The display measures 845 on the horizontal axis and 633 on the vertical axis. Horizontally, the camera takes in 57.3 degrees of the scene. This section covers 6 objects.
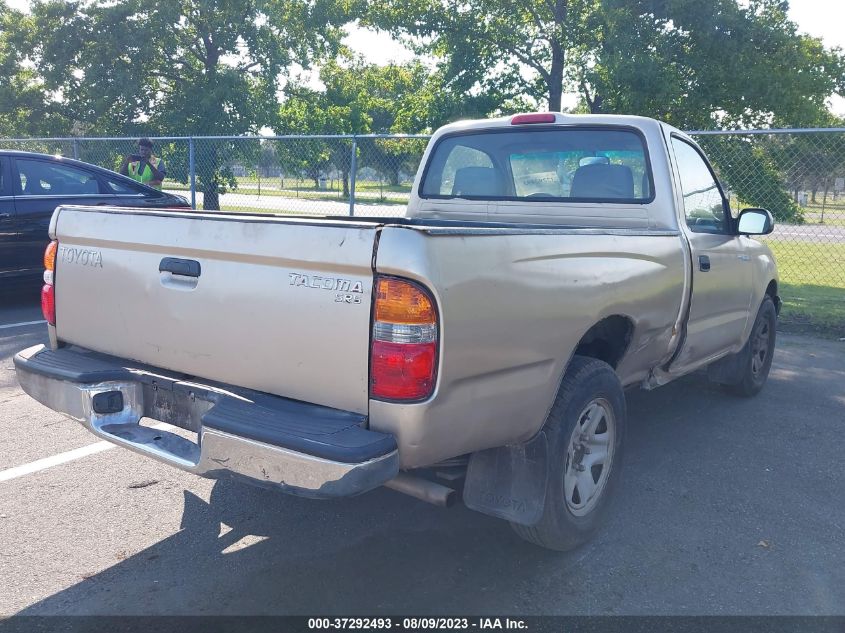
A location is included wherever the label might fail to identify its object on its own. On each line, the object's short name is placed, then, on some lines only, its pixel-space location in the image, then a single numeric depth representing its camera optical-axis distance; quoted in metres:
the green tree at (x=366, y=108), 12.74
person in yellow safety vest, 10.82
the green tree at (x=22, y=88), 21.70
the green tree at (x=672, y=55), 11.46
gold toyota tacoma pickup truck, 2.52
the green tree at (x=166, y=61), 20.80
